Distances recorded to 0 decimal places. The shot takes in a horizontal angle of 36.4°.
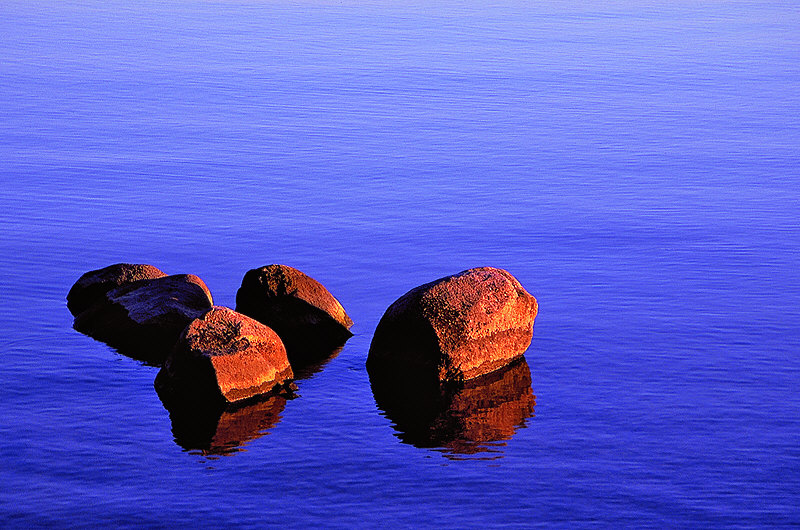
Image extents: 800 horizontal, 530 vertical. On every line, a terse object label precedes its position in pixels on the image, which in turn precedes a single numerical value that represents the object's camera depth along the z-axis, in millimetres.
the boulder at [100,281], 20406
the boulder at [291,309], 19562
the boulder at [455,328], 17562
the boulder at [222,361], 16781
